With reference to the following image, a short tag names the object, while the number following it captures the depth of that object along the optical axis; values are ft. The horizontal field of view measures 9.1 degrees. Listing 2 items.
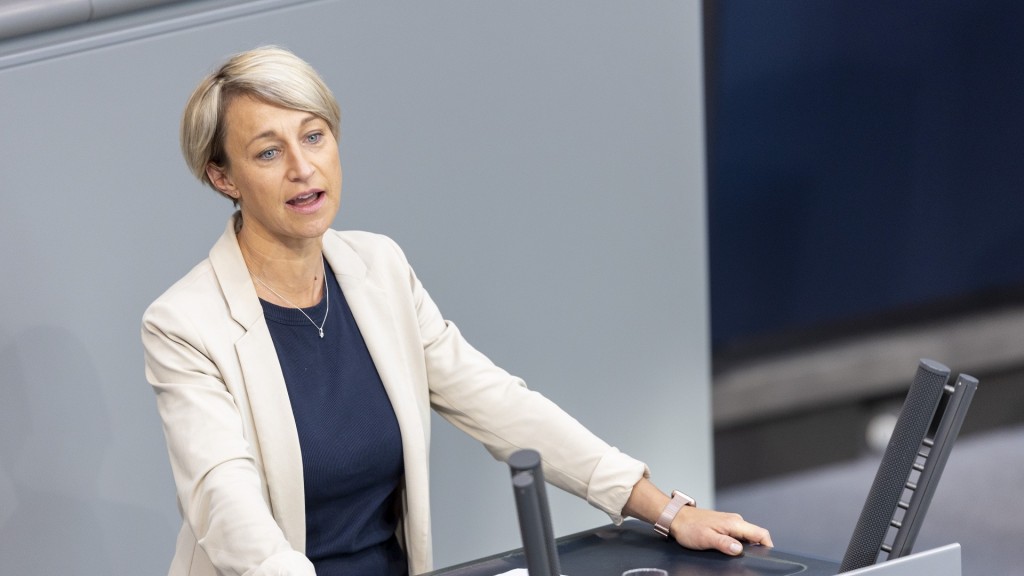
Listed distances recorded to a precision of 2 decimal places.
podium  25.09
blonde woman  25.37
